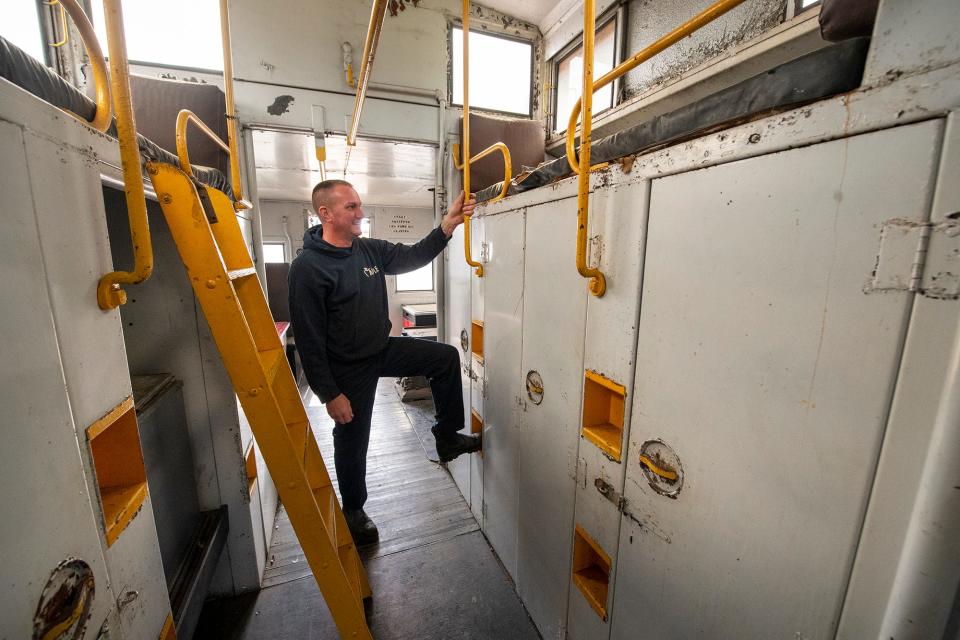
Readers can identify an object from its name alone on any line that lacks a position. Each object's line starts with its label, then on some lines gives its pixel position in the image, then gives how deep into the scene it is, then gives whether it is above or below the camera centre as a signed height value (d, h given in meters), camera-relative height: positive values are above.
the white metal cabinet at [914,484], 0.64 -0.39
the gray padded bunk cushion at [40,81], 0.78 +0.38
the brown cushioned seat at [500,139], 3.48 +1.14
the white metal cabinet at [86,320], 0.85 -0.16
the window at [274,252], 7.60 +0.12
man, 2.30 -0.49
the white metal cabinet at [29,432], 0.71 -0.36
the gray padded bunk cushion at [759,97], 0.78 +0.41
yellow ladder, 1.27 -0.41
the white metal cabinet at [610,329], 1.29 -0.24
